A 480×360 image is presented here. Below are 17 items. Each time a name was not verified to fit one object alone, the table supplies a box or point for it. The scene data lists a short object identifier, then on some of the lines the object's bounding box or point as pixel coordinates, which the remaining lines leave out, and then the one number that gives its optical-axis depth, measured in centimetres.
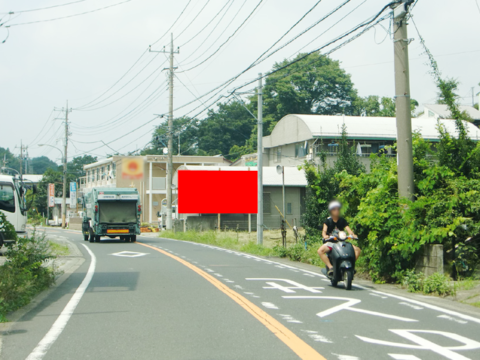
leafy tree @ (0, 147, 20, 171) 13675
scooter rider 1109
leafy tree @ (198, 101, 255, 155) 8212
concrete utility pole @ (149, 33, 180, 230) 3906
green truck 3069
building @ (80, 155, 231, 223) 6191
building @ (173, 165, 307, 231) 3881
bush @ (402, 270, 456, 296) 1005
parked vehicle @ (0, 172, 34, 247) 2041
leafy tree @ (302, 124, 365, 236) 2295
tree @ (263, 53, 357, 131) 6562
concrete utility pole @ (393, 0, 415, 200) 1241
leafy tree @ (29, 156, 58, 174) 16834
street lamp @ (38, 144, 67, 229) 5969
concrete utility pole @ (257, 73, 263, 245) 2322
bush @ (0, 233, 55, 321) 877
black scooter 1072
